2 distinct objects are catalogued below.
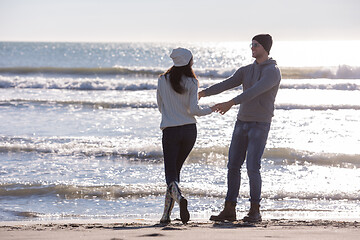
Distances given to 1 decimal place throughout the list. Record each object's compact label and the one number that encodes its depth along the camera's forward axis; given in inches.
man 395.9
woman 385.1
